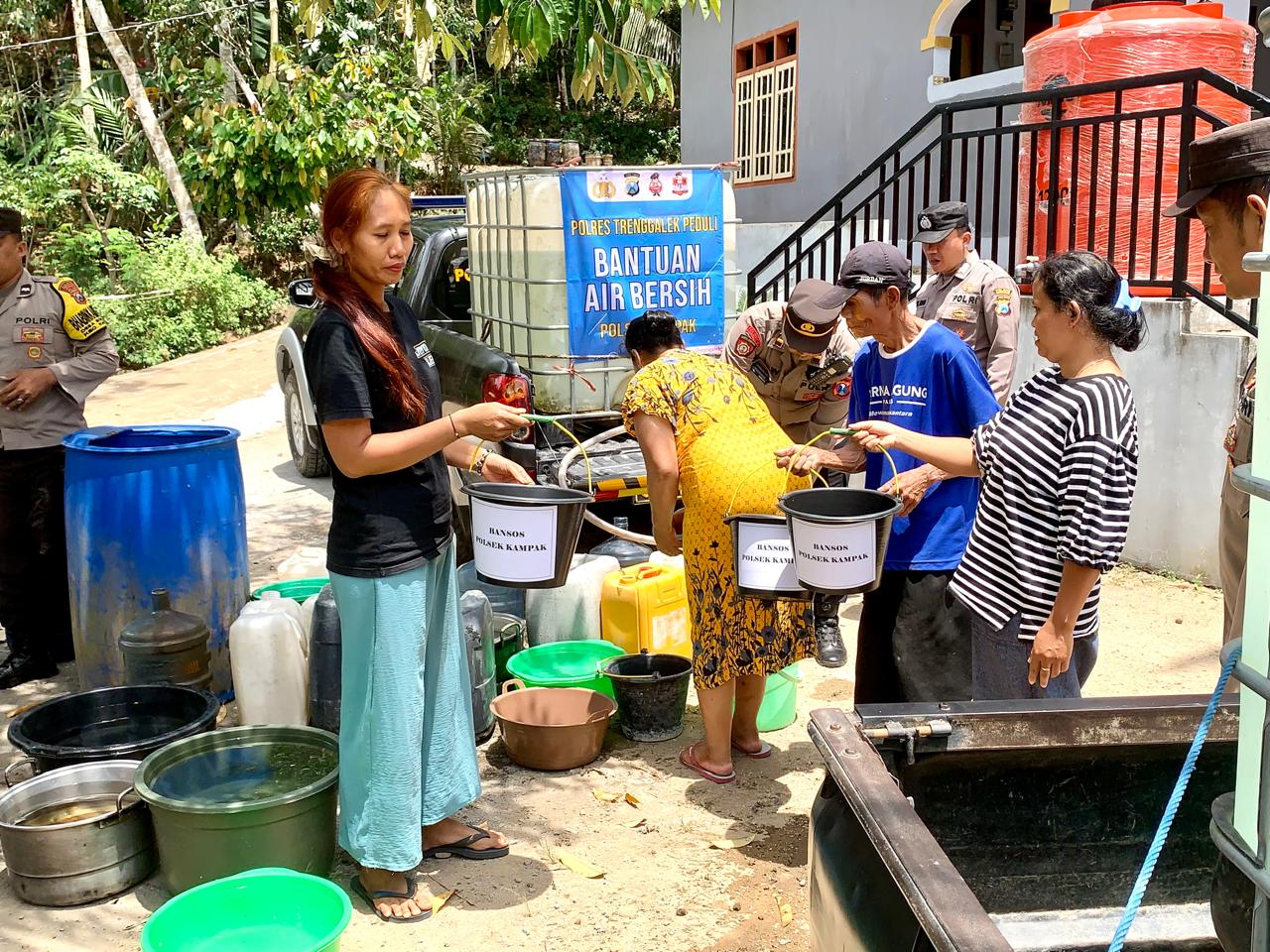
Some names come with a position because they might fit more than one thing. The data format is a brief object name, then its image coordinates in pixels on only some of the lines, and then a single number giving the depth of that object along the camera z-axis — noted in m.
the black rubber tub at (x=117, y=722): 3.82
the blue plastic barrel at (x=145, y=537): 4.63
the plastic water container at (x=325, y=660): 4.28
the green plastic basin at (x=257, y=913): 2.91
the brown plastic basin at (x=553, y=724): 4.32
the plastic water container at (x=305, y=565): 6.55
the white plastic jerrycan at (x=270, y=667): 4.33
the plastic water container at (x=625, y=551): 5.50
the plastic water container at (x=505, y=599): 5.31
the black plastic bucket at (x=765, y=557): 3.68
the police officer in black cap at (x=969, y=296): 5.26
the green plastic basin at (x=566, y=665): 4.63
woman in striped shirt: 2.81
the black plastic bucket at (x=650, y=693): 4.55
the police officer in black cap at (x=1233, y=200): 2.43
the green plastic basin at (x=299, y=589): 5.08
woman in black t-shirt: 3.08
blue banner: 5.87
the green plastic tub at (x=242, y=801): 3.34
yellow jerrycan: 5.00
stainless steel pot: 3.42
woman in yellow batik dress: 3.93
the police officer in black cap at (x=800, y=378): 5.52
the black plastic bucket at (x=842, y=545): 3.29
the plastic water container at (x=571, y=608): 5.09
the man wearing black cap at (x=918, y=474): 3.55
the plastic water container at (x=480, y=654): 4.48
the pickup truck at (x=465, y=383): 5.70
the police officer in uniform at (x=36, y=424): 4.94
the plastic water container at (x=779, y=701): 4.67
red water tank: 6.92
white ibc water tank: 5.89
